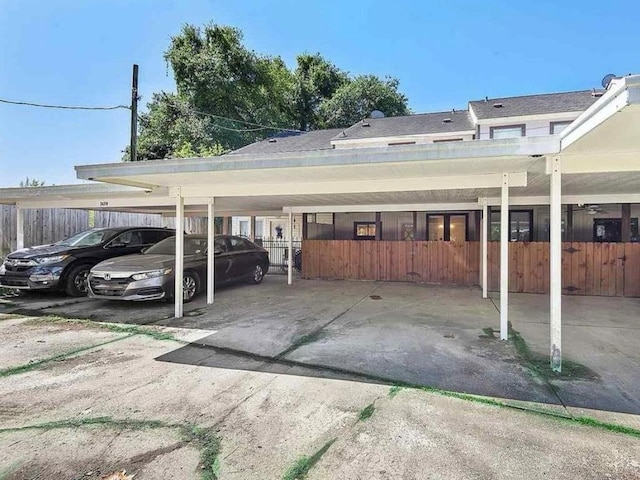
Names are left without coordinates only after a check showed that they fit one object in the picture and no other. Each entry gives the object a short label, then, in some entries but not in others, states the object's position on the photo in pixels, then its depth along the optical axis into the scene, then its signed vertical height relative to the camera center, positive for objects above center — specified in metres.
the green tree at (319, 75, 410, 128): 28.25 +10.53
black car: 7.73 -0.41
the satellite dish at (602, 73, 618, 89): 13.95 +6.06
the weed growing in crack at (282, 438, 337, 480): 2.18 -1.38
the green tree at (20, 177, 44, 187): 22.38 +3.49
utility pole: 12.34 +4.58
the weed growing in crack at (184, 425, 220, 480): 2.24 -1.38
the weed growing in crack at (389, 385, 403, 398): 3.33 -1.37
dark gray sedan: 6.89 -0.61
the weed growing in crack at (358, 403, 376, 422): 2.89 -1.37
